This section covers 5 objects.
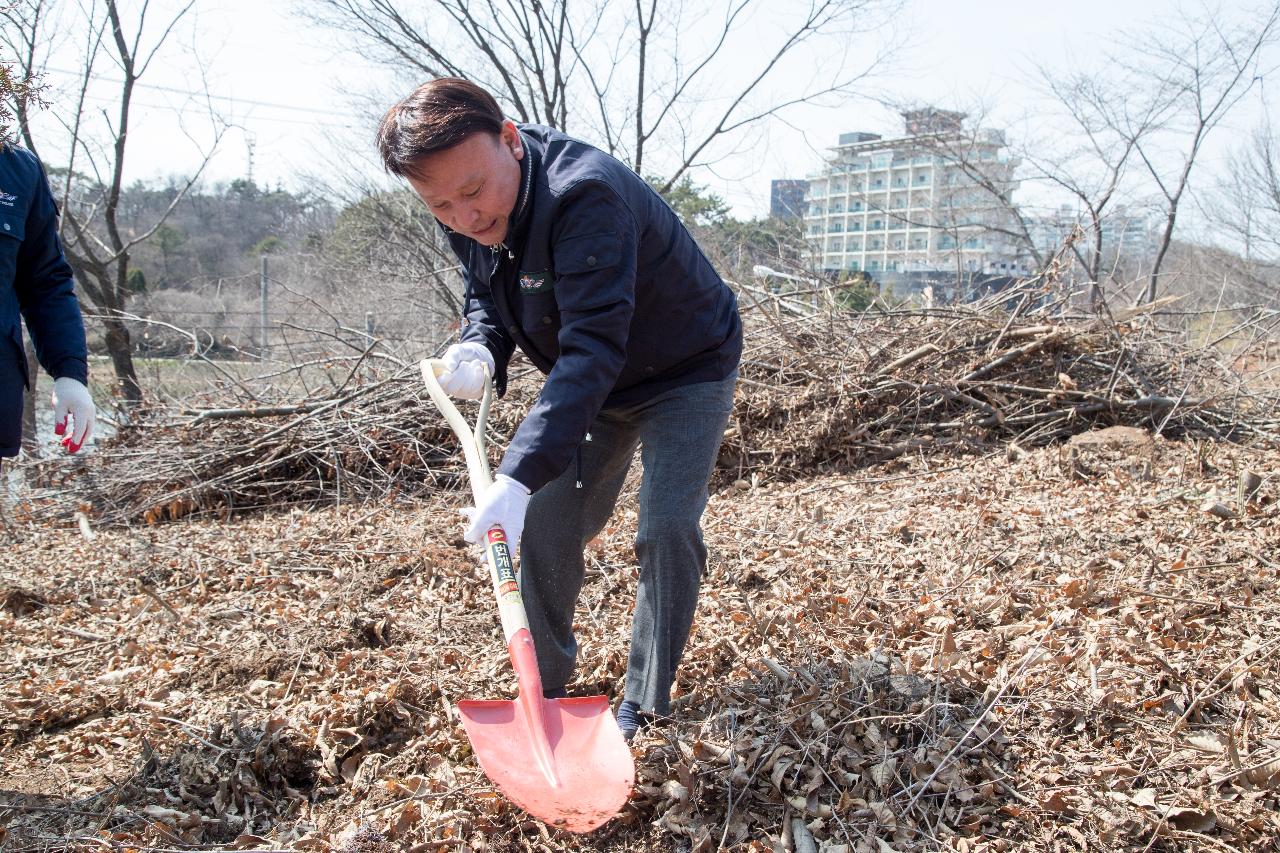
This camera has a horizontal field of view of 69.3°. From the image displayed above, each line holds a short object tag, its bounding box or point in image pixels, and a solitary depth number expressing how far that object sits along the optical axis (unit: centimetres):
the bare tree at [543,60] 1154
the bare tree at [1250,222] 1508
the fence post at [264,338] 751
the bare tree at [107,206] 832
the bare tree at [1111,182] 1295
